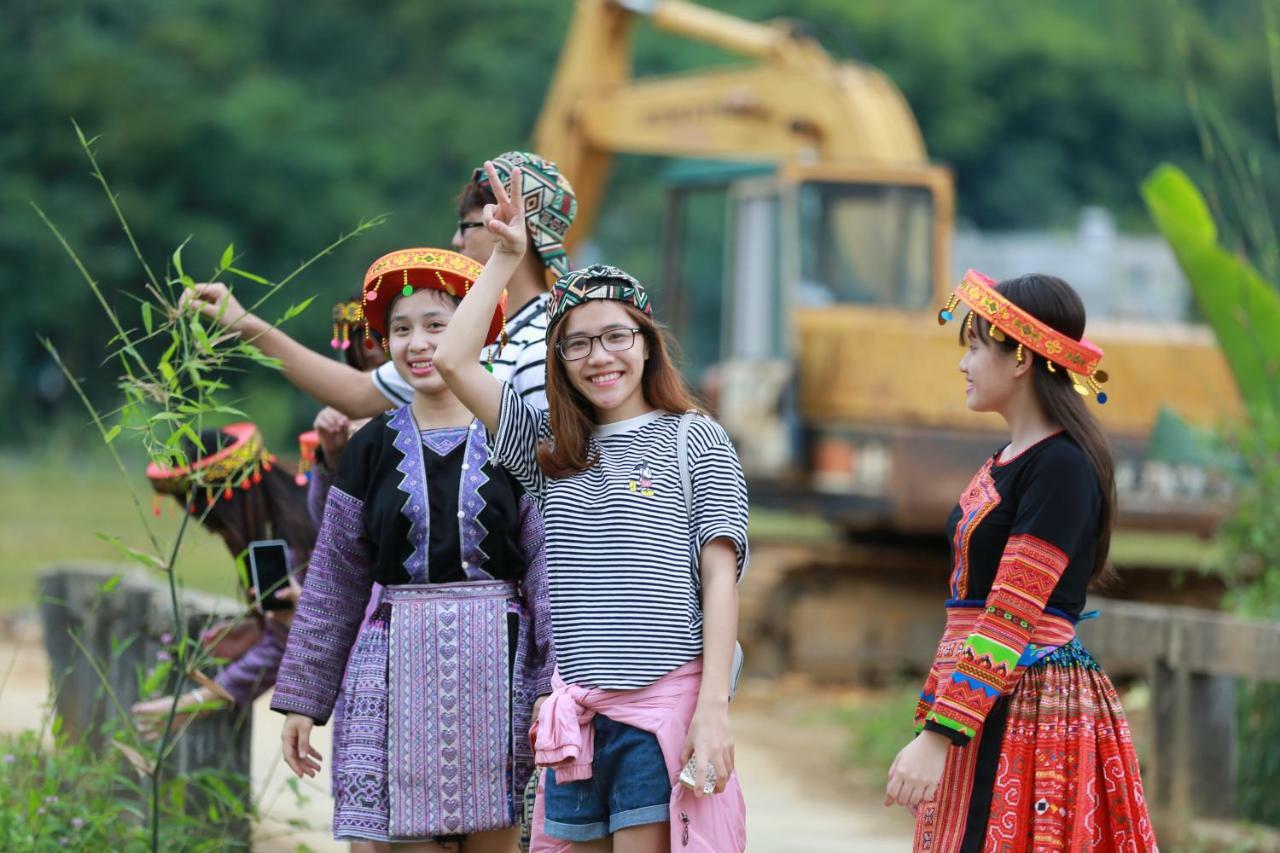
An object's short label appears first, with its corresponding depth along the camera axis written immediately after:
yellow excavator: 23.00
